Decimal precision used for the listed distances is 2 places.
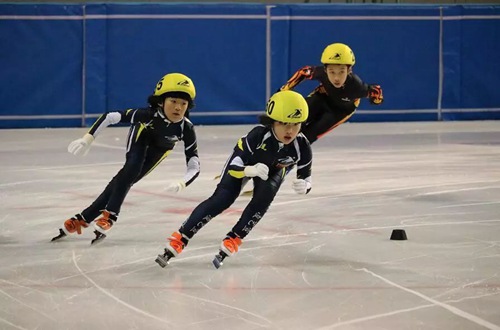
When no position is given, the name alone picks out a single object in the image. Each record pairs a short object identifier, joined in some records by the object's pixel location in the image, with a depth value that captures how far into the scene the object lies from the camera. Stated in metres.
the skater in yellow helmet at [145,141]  12.67
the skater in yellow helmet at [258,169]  11.68
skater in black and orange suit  16.76
